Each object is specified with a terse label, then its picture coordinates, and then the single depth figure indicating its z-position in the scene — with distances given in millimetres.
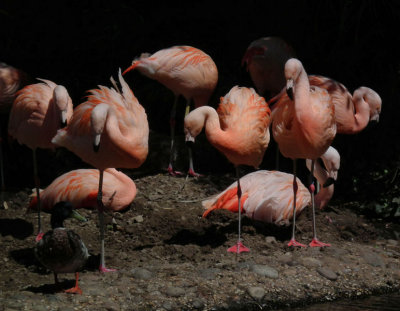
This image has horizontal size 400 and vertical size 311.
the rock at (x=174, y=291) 9711
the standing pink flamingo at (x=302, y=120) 11484
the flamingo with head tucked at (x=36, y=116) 12500
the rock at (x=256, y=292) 9977
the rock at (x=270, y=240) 12297
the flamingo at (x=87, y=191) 12789
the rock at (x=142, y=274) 10148
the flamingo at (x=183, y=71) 14922
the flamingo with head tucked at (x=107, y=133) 10547
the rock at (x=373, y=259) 11625
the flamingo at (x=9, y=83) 14766
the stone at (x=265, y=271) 10578
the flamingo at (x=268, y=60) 15539
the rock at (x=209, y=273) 10305
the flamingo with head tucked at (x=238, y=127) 11508
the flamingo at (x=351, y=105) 14500
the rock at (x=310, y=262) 11155
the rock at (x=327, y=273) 10877
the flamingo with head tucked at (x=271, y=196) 12711
